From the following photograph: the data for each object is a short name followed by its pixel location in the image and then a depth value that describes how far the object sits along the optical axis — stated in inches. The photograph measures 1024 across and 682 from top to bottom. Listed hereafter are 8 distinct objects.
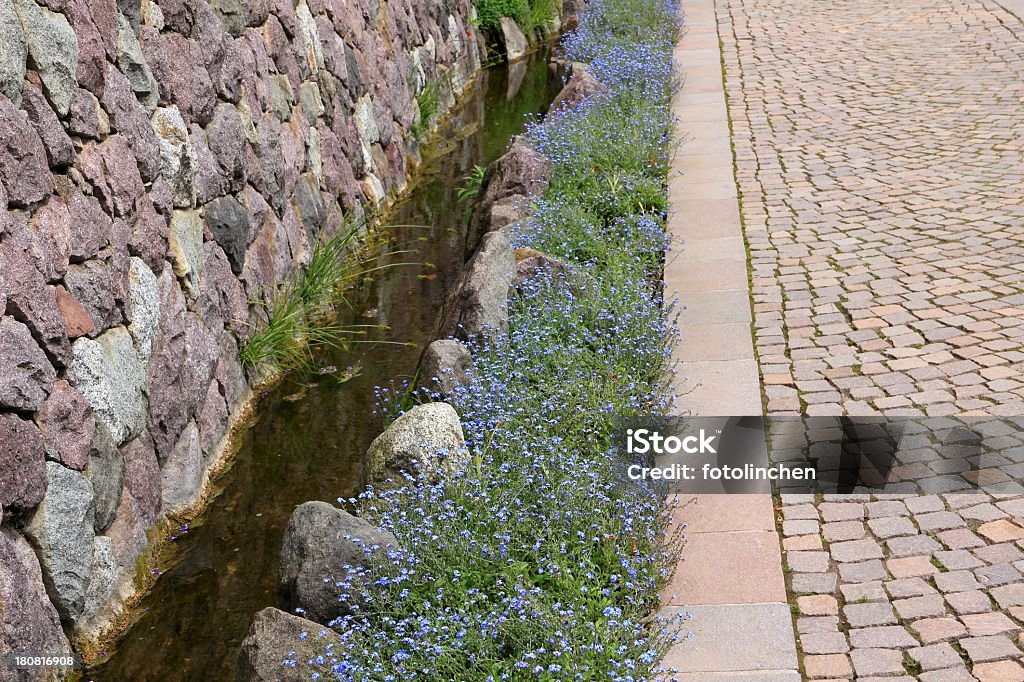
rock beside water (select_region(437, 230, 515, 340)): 228.1
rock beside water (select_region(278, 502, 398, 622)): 157.2
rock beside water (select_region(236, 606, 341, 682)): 141.3
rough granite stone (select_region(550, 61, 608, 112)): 367.2
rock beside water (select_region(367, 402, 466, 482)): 182.2
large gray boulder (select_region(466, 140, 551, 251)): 290.2
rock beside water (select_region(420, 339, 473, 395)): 208.1
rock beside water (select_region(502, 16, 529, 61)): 544.7
